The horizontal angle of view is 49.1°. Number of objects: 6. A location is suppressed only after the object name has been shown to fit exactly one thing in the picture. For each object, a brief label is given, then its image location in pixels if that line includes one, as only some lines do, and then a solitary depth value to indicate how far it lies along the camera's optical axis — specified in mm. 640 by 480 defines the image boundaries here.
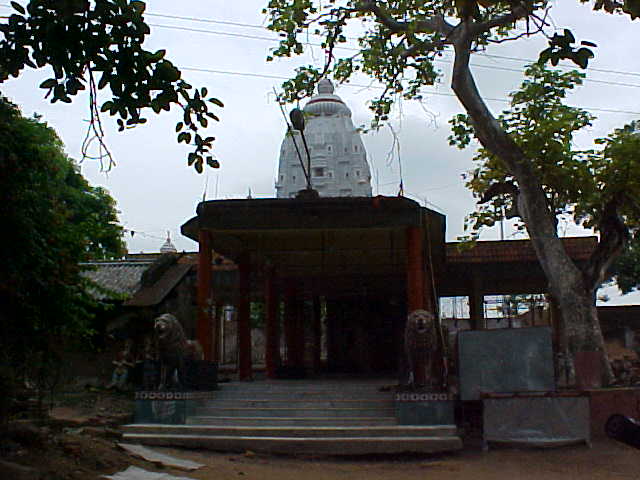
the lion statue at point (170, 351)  10180
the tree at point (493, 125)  11016
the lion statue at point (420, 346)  9812
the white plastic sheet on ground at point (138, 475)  6658
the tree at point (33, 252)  6004
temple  9281
